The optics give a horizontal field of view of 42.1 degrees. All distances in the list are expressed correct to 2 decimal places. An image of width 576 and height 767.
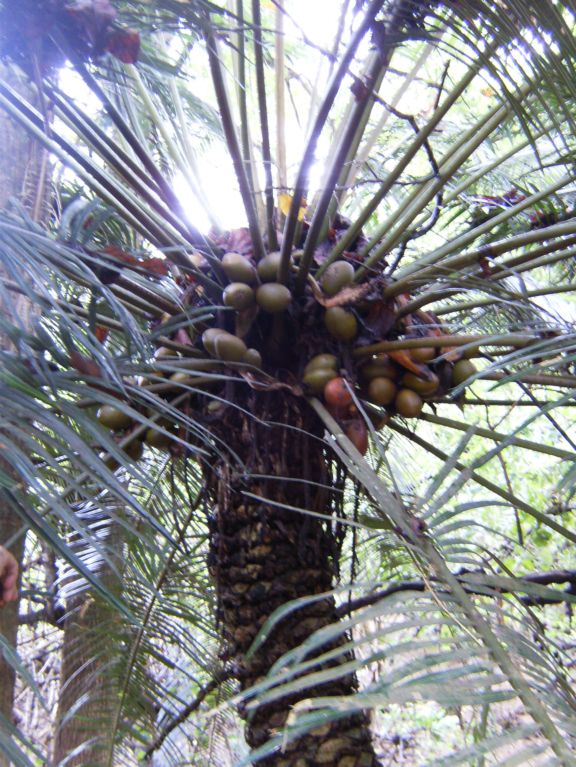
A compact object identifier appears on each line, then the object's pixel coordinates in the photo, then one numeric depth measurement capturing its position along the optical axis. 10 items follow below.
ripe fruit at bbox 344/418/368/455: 1.32
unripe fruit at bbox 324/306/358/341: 1.35
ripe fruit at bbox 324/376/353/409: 1.30
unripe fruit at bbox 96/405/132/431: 1.38
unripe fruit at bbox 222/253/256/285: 1.36
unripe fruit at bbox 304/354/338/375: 1.34
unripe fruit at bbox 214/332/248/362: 1.30
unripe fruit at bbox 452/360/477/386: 1.41
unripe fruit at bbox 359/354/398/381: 1.41
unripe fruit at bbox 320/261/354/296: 1.37
